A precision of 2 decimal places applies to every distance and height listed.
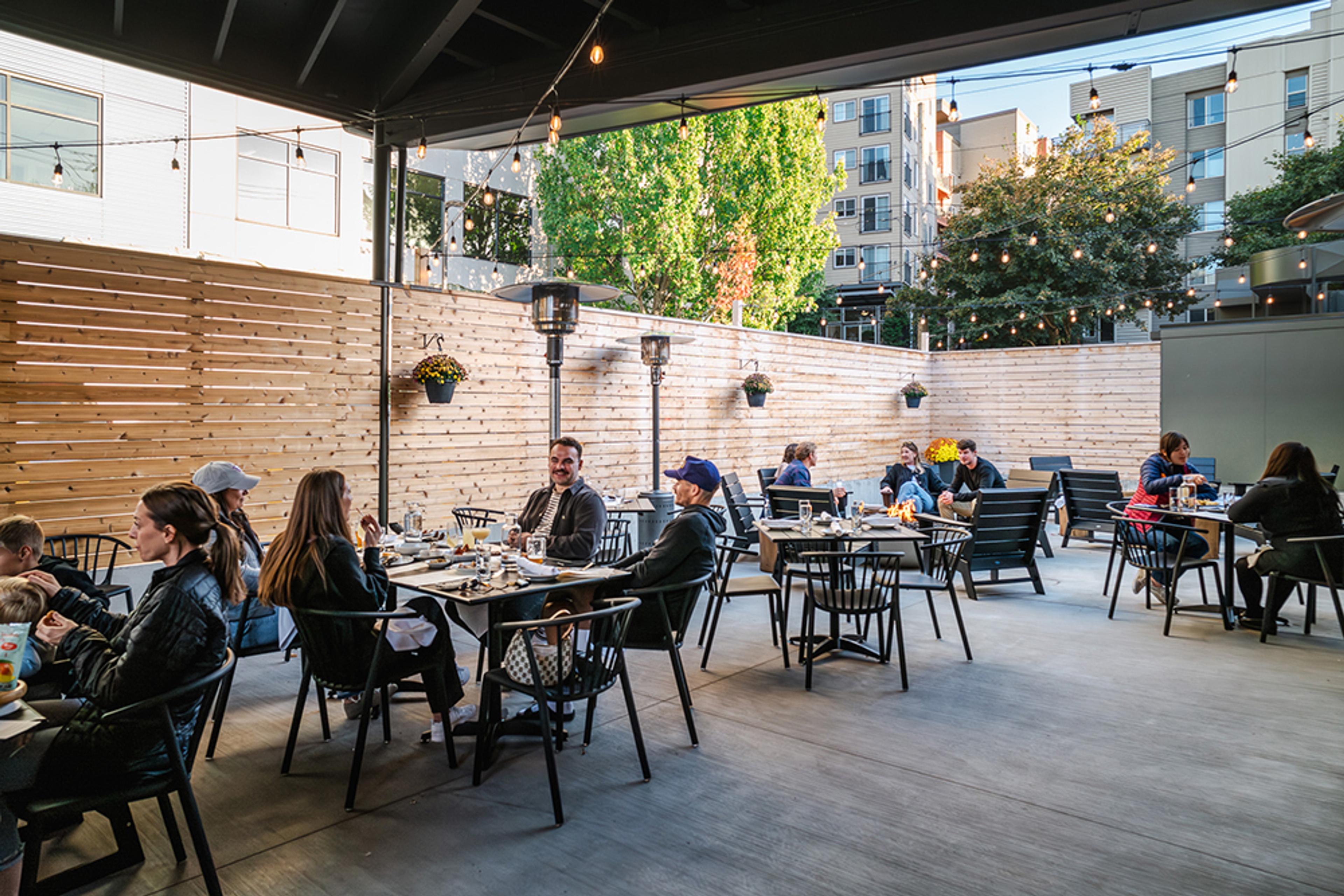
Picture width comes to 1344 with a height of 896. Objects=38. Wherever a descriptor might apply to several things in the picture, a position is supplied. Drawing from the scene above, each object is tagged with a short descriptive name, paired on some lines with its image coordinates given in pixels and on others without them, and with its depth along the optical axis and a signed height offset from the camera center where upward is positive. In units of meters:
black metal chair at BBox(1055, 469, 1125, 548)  8.90 -0.60
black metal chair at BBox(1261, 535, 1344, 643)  5.38 -0.97
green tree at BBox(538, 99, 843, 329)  19.12 +5.80
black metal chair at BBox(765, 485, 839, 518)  7.33 -0.56
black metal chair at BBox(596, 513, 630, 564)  6.09 -0.85
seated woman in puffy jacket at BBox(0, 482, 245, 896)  2.40 -0.71
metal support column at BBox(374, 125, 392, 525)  7.39 +0.38
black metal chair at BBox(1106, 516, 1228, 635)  6.08 -0.93
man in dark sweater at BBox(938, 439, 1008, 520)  8.36 -0.45
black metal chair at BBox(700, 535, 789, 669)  5.20 -0.99
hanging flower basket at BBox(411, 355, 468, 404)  7.48 +0.56
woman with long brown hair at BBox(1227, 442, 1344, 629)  5.58 -0.47
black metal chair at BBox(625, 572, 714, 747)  3.91 -0.92
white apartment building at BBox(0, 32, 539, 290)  11.84 +4.36
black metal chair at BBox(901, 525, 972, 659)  5.37 -0.92
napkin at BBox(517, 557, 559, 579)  3.78 -0.64
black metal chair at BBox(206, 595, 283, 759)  3.79 -1.16
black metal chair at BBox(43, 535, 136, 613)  4.84 -0.82
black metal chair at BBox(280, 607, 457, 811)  3.27 -0.98
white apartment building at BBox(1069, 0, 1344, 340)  23.81 +11.06
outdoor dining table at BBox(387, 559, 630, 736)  3.48 -0.68
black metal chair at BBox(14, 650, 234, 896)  2.33 -1.12
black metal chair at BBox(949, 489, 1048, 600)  6.98 -0.80
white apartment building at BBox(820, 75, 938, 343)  30.53 +9.78
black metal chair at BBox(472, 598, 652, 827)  3.22 -1.01
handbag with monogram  3.37 -0.96
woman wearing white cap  4.28 -0.48
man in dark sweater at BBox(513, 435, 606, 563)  5.08 -0.51
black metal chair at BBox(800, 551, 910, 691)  4.77 -0.97
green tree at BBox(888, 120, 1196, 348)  20.39 +5.06
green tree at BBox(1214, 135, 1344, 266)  20.91 +6.69
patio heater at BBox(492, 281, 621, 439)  7.55 +1.30
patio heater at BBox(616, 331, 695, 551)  8.52 +0.32
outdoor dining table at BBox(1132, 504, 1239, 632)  6.11 -0.87
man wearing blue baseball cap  3.96 -0.58
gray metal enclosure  11.98 +0.88
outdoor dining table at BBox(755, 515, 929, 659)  5.30 -0.64
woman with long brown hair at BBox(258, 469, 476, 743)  3.37 -0.56
